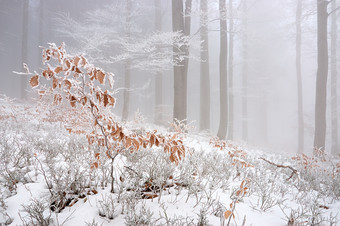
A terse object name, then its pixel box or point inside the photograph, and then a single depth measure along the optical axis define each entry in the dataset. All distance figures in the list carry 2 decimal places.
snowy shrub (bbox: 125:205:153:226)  1.49
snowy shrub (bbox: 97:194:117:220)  1.64
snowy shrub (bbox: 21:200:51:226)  1.52
